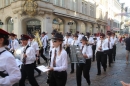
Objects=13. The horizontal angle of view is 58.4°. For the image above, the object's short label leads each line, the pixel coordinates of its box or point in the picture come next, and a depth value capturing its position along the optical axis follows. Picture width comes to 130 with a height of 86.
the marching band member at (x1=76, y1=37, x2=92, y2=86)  3.90
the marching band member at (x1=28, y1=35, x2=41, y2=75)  4.72
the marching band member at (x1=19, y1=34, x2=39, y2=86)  3.39
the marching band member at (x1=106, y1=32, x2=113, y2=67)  6.54
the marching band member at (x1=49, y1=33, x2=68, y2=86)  2.67
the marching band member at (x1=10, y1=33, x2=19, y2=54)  6.40
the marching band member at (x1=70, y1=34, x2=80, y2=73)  7.06
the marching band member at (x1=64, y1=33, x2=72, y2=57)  7.93
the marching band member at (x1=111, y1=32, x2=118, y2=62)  8.13
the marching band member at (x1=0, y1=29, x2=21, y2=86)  1.54
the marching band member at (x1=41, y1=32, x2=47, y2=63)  8.59
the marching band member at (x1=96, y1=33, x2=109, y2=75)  5.58
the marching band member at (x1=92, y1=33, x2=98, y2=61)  9.12
